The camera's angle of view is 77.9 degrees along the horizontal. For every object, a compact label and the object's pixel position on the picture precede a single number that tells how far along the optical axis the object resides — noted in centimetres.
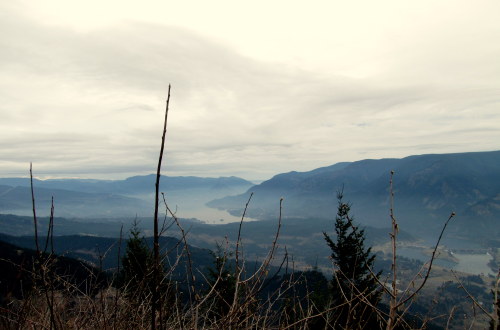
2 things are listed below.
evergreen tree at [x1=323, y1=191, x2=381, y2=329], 1571
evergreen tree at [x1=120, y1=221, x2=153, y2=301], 2054
